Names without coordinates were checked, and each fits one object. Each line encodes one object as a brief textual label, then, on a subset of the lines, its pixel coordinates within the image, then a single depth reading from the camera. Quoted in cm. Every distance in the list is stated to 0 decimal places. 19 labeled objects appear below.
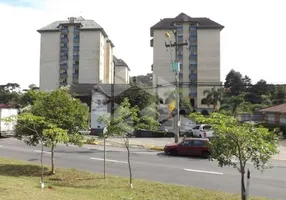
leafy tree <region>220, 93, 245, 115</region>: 6310
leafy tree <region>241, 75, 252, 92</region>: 9991
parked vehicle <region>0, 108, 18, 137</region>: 3344
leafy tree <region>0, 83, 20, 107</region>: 9212
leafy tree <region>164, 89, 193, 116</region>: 6289
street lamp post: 2811
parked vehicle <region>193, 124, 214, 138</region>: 3164
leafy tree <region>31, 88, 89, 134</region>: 1486
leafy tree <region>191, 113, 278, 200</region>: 843
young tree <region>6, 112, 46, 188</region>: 1252
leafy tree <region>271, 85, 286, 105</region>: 7747
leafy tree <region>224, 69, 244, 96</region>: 9625
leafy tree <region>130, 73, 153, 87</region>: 4591
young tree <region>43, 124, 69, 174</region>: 1245
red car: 2243
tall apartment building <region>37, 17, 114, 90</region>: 8988
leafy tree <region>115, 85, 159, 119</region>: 4134
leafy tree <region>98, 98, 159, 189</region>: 1291
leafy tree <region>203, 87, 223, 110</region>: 7319
